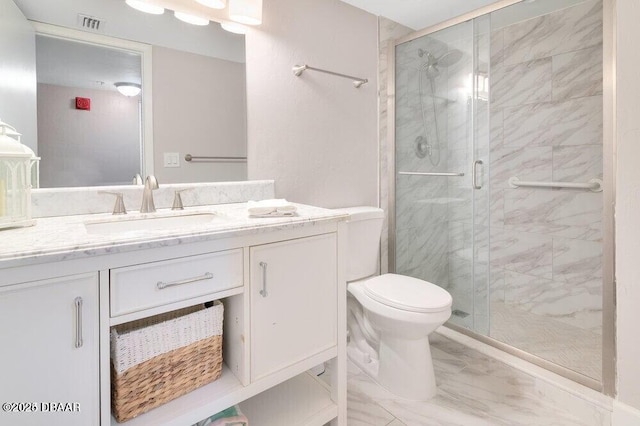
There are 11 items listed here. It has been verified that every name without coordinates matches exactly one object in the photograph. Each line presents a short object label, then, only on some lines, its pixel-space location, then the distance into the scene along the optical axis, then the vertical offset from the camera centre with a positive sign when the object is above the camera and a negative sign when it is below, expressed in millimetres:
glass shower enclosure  2184 +231
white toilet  1631 -527
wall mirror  1322 +458
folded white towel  1316 -12
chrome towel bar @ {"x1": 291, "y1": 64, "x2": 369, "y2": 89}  1899 +751
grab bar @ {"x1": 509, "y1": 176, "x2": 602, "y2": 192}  2096 +130
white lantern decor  1054 +73
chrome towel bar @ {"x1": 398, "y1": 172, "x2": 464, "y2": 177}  2361 +214
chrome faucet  1389 +45
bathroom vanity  839 -276
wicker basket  1026 -467
